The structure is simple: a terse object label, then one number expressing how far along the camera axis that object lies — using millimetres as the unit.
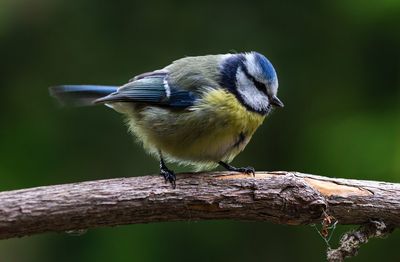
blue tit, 5215
